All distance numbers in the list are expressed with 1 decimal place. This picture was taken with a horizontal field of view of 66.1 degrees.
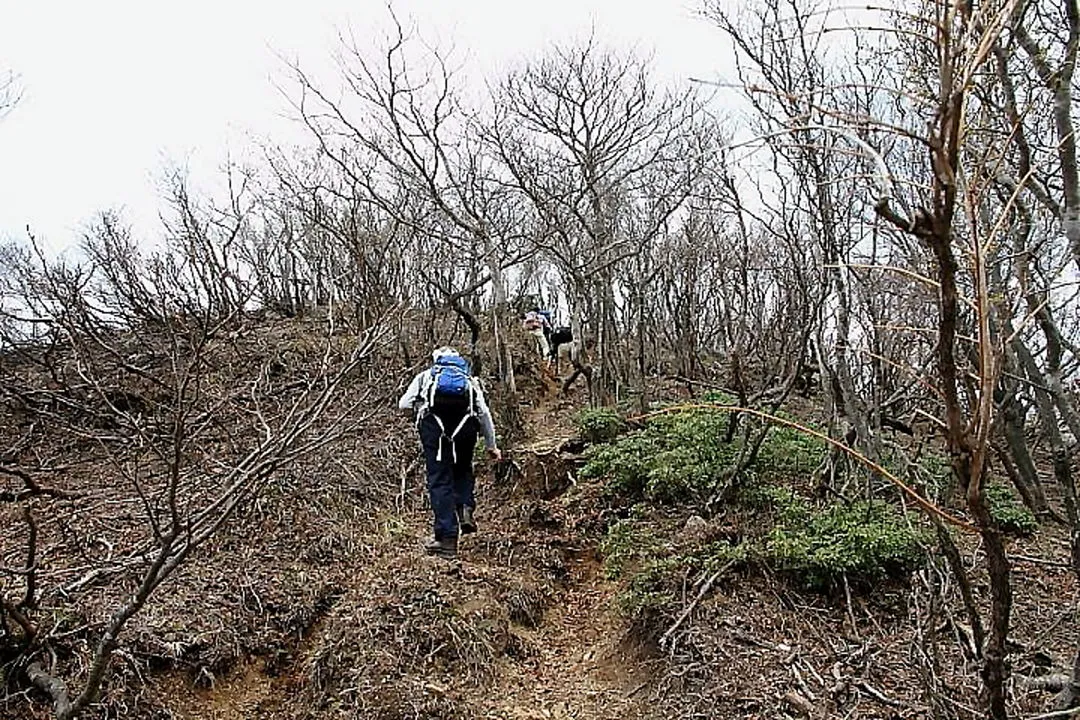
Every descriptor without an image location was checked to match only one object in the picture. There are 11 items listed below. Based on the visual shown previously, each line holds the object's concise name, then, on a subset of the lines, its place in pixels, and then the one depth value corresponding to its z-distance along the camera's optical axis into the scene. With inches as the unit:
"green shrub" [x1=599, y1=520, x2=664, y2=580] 234.7
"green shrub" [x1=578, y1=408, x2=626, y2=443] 371.9
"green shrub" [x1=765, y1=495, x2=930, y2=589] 208.2
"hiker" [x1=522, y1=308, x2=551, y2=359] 656.4
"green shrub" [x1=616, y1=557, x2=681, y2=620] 205.9
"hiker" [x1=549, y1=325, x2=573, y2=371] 633.0
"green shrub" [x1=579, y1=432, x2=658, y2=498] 302.0
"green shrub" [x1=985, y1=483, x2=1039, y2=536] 272.7
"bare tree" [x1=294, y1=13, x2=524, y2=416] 466.9
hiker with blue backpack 234.5
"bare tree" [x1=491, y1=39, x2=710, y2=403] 473.4
